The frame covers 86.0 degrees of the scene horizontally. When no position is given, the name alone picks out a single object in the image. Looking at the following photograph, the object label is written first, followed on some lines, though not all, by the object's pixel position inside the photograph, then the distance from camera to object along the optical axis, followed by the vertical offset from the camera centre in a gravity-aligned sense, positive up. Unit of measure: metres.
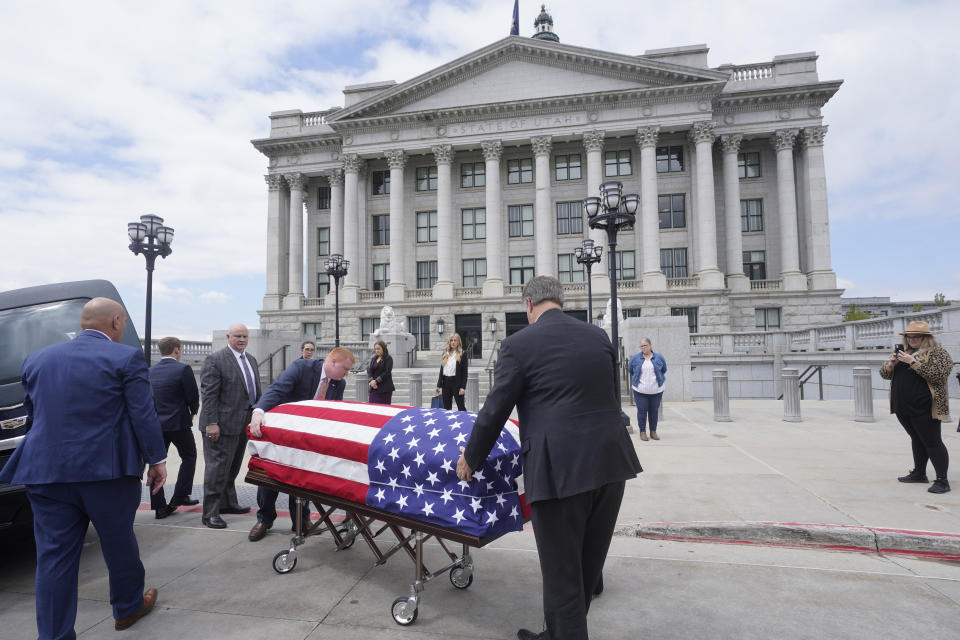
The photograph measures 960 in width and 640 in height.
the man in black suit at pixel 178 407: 6.59 -0.78
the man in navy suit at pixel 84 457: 3.33 -0.73
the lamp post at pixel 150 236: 15.44 +3.41
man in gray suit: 5.85 -0.80
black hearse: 4.40 +0.18
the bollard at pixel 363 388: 15.65 -1.32
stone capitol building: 35.91 +11.69
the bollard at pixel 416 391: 16.02 -1.45
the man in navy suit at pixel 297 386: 5.34 -0.45
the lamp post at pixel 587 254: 22.97 +4.03
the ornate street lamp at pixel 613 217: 12.74 +3.23
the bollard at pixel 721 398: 13.21 -1.47
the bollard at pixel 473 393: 16.39 -1.57
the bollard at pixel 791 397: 12.67 -1.41
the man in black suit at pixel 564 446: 2.91 -0.60
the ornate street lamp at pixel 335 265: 24.58 +3.86
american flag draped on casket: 3.41 -0.87
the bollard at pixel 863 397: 12.45 -1.40
